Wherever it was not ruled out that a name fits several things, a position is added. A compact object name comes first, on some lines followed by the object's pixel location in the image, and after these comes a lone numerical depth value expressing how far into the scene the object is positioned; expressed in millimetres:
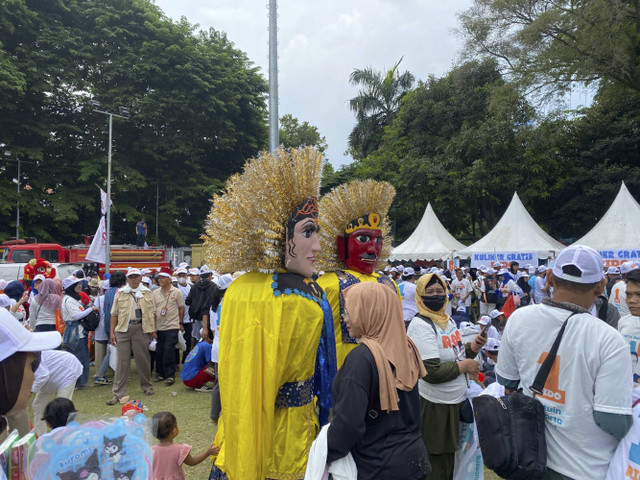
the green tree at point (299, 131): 47062
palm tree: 33531
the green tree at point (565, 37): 16281
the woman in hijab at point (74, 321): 7707
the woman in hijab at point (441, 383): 3516
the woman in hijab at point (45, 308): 7465
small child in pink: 3766
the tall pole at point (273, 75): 7012
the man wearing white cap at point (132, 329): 7426
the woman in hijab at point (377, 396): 2184
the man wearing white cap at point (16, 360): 1694
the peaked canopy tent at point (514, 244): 16969
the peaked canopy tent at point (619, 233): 15062
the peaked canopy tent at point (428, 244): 19484
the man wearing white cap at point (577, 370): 2266
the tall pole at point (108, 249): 19195
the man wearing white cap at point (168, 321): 8438
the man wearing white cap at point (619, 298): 5562
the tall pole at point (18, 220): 23366
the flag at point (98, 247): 14938
